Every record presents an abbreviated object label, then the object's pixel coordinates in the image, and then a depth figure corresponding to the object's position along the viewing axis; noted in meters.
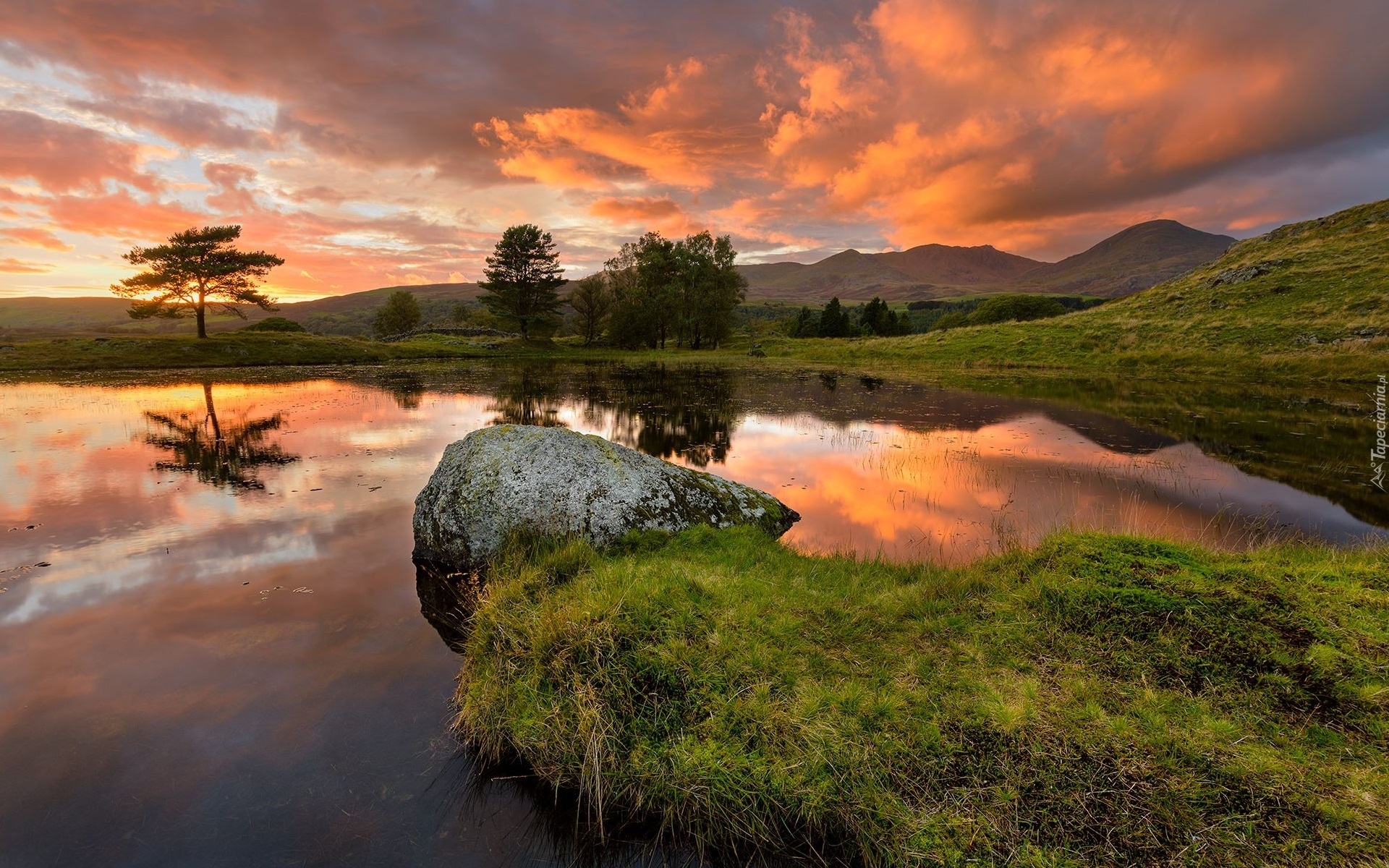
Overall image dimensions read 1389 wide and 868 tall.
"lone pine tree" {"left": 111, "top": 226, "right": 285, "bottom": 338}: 54.94
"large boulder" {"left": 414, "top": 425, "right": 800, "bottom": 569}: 8.98
